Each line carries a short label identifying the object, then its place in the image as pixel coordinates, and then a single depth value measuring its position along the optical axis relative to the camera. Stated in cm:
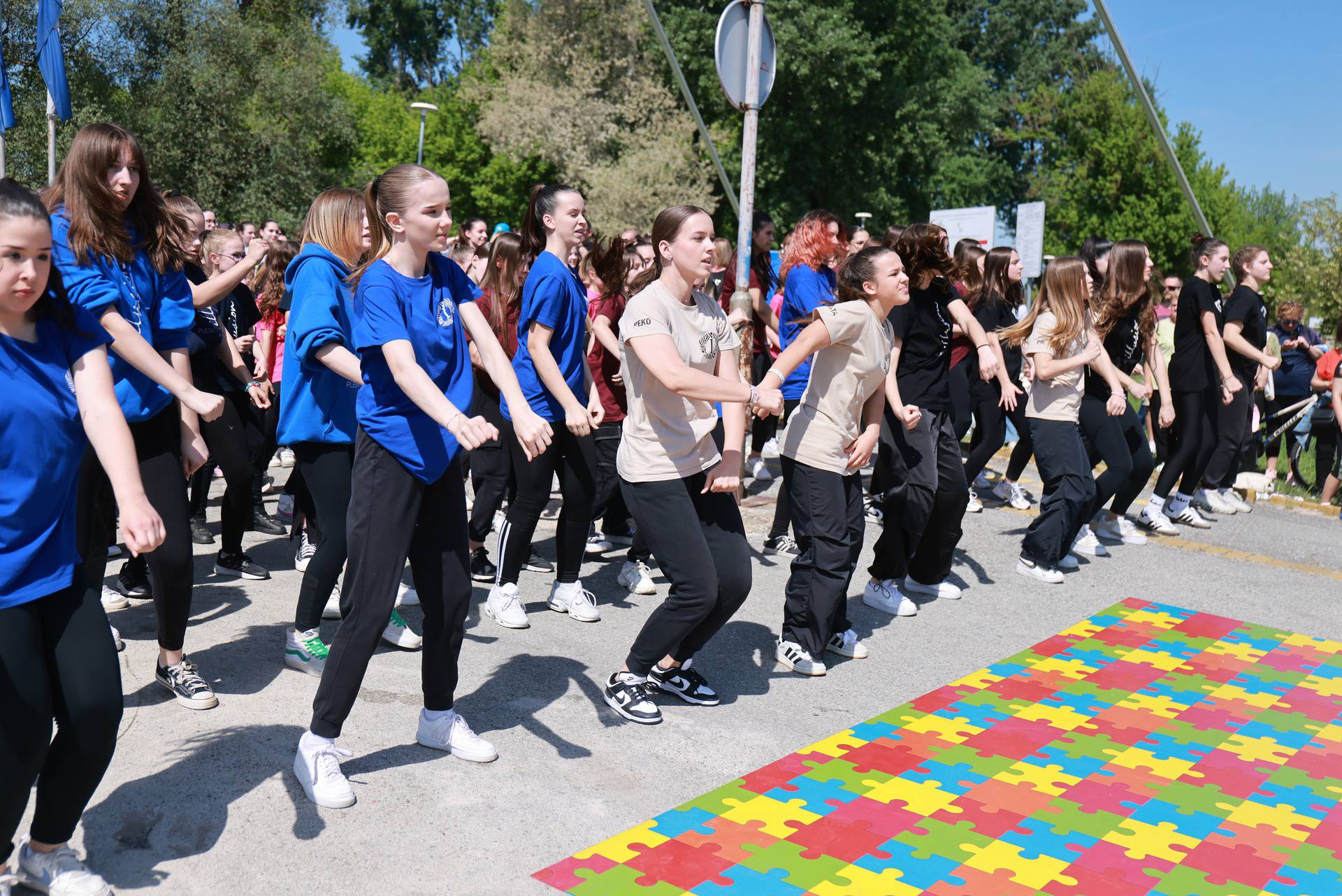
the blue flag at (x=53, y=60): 1230
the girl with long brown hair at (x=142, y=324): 385
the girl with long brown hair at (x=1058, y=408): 715
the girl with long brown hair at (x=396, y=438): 366
